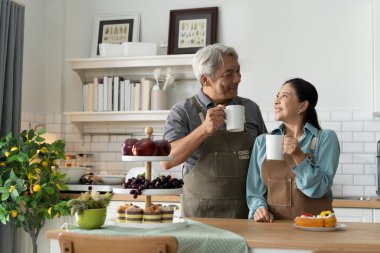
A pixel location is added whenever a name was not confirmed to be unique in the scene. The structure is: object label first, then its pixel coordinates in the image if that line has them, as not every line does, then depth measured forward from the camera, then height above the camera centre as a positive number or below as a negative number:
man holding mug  2.94 +0.03
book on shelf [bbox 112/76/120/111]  5.32 +0.52
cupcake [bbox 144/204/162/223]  2.30 -0.24
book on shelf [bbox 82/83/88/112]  5.44 +0.48
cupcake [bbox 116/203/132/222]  2.37 -0.24
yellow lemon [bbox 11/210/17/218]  4.27 -0.46
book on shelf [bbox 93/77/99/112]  5.38 +0.50
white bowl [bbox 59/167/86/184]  5.11 -0.19
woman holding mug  2.57 -0.05
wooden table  1.96 -0.29
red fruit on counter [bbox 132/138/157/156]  2.31 +0.01
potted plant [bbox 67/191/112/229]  2.23 -0.22
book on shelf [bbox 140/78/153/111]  5.24 +0.50
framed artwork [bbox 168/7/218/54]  5.27 +1.09
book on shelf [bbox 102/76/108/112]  5.34 +0.52
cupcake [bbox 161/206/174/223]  2.33 -0.24
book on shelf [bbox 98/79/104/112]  5.35 +0.48
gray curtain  4.74 +0.61
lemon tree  4.28 -0.24
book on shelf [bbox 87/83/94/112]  5.41 +0.47
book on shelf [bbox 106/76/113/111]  5.34 +0.55
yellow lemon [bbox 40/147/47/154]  4.53 +0.00
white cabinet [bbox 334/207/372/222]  4.25 -0.41
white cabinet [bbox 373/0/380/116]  4.58 +0.79
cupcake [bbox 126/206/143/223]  2.30 -0.24
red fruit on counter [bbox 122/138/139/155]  2.35 +0.02
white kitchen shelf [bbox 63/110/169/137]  5.20 +0.29
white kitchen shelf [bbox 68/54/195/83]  5.16 +0.76
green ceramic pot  2.23 -0.25
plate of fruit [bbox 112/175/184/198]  2.28 -0.13
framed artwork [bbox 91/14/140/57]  5.49 +1.12
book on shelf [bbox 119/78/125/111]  5.30 +0.49
